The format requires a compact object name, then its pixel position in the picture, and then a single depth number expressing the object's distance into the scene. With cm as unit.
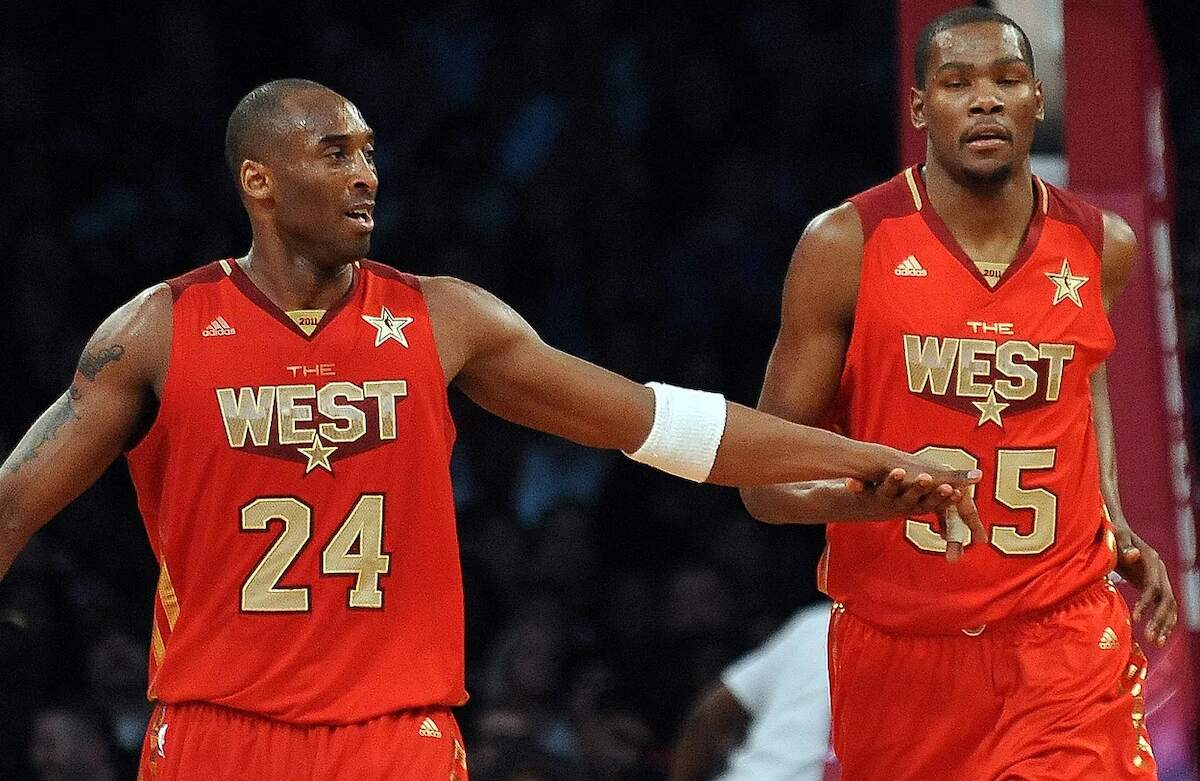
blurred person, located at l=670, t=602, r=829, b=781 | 1320
